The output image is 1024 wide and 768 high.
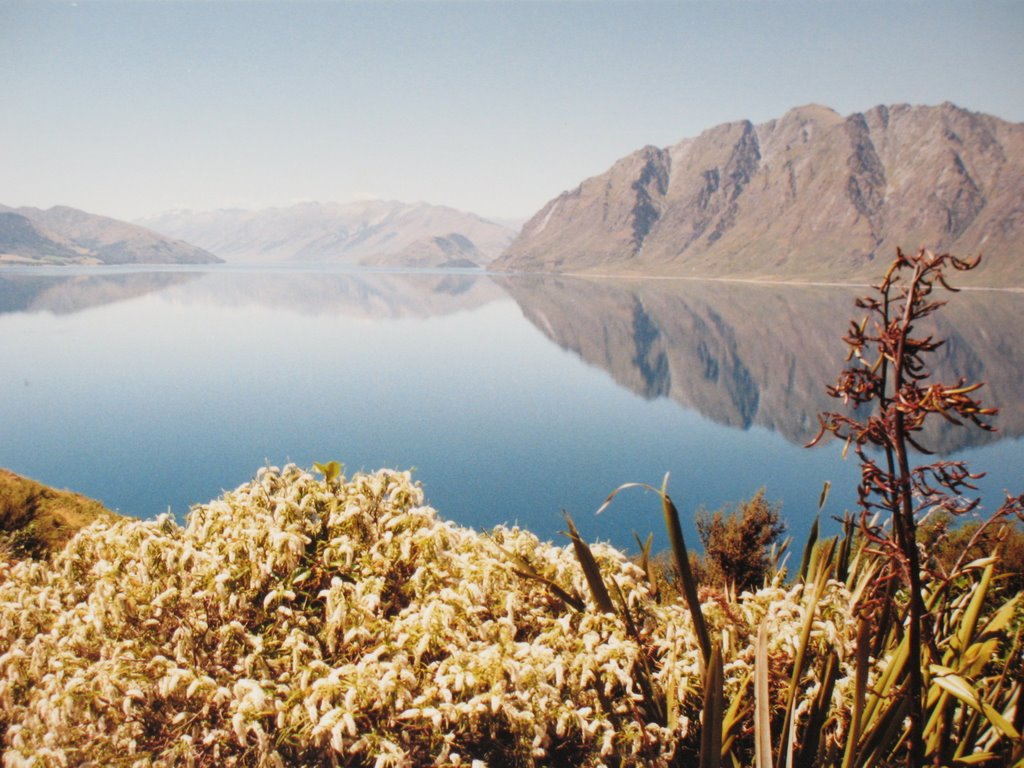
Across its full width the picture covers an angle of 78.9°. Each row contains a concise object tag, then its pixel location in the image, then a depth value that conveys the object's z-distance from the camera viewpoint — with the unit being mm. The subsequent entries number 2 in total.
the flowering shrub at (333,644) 3557
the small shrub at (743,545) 22781
